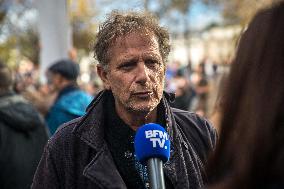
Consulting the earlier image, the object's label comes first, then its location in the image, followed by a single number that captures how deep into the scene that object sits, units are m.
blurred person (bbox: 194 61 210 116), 8.97
